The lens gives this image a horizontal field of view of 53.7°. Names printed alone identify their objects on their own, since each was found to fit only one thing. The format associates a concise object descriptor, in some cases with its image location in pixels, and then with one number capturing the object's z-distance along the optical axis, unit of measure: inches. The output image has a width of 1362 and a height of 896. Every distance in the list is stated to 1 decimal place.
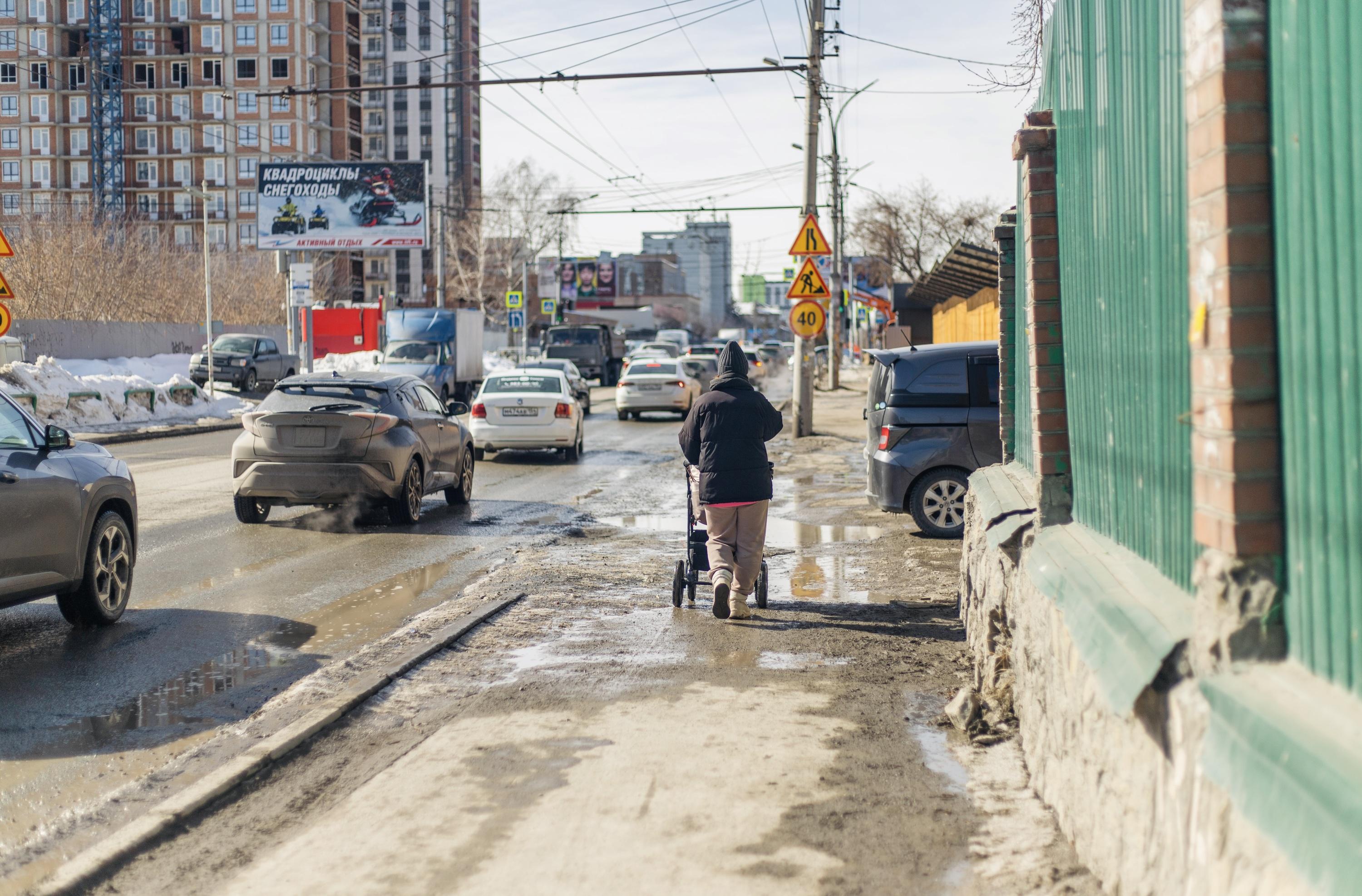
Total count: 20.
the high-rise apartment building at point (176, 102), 4370.1
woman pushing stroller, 322.7
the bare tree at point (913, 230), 2268.7
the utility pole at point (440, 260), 1838.1
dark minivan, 469.4
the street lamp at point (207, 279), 1216.8
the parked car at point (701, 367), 1612.9
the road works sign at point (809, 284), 792.9
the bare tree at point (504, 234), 3814.0
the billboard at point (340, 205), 2007.9
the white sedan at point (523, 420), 808.3
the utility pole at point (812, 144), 882.1
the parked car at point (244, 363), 1681.8
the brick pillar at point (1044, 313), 231.6
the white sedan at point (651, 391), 1237.7
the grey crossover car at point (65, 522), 281.9
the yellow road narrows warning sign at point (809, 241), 781.9
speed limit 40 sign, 789.2
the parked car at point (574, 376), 1285.7
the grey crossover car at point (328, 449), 508.7
